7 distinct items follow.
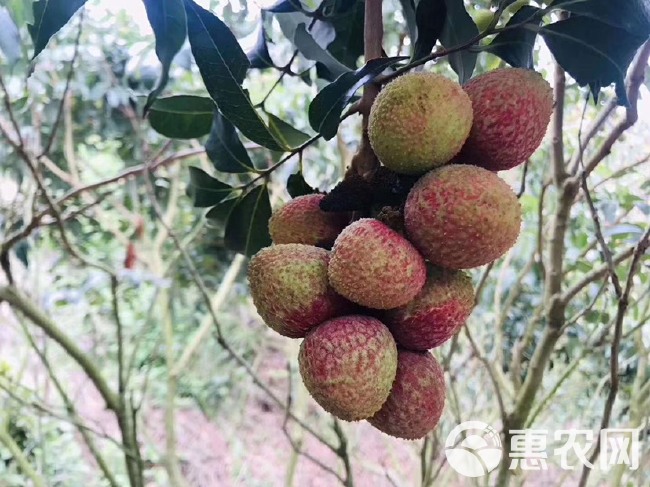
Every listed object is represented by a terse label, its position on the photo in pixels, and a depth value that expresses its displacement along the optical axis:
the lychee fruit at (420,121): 0.31
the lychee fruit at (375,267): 0.31
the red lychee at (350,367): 0.31
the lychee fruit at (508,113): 0.32
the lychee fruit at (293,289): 0.33
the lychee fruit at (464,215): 0.31
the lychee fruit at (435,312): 0.33
